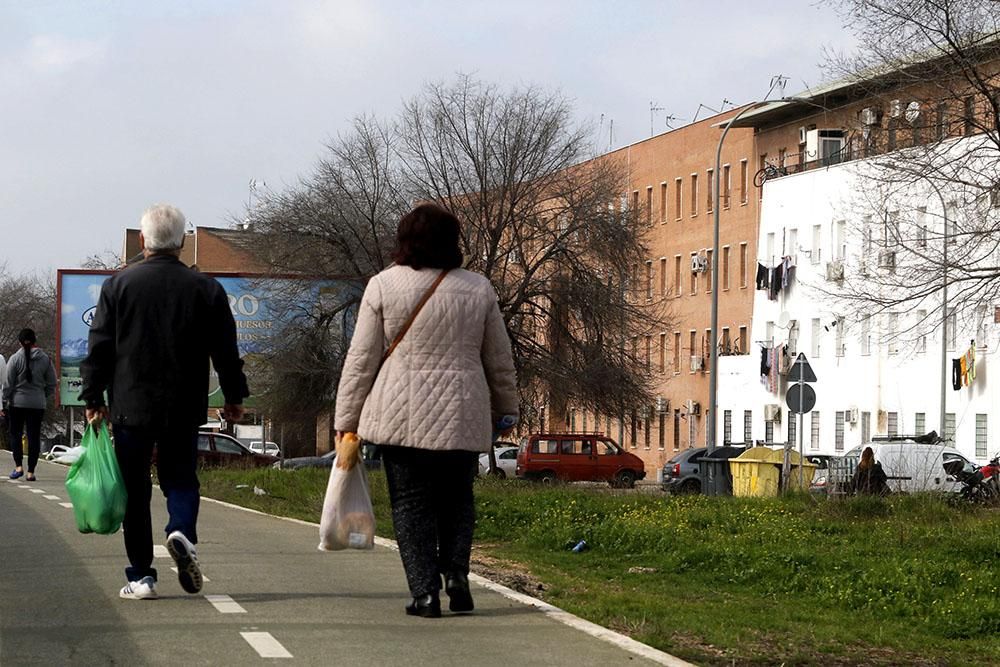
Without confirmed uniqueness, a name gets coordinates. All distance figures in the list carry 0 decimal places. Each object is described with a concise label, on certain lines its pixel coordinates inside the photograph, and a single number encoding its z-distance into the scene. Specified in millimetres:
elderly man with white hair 9930
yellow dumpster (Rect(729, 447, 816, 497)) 40250
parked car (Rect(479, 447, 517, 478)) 72375
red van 65812
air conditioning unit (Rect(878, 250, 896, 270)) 37625
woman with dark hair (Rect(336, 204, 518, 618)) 9555
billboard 56031
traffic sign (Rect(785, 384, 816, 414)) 38125
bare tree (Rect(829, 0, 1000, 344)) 30812
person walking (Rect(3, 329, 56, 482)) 22219
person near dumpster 25016
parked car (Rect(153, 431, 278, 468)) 51312
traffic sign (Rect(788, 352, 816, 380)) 37866
